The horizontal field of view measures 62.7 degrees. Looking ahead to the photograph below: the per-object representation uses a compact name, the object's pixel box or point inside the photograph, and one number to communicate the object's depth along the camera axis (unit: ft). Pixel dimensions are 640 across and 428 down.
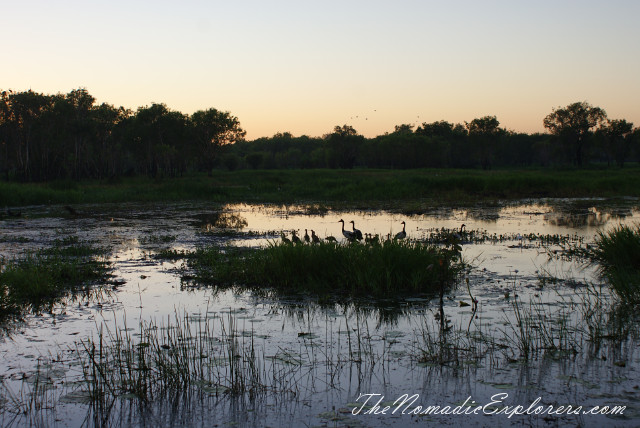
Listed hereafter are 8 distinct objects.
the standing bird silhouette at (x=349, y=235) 50.12
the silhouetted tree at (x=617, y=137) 301.22
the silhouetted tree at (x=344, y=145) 331.57
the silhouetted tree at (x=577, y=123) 296.10
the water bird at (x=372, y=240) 37.56
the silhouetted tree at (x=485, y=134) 345.31
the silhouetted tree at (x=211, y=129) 273.54
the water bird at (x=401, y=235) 49.86
